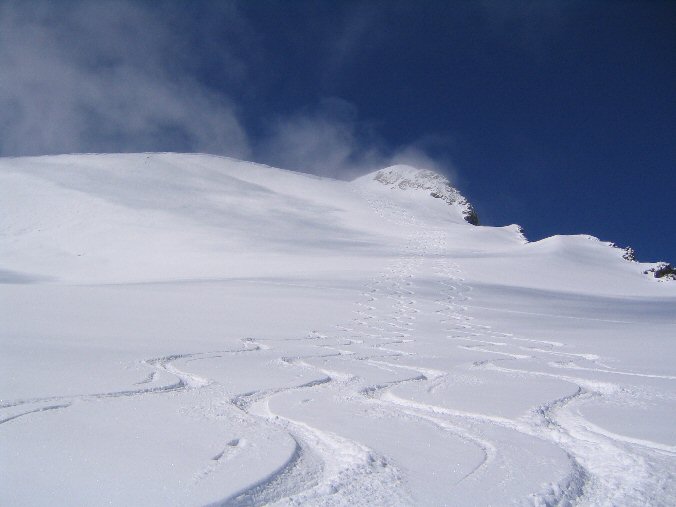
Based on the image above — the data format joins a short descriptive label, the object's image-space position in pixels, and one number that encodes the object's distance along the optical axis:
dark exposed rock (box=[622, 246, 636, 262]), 30.71
